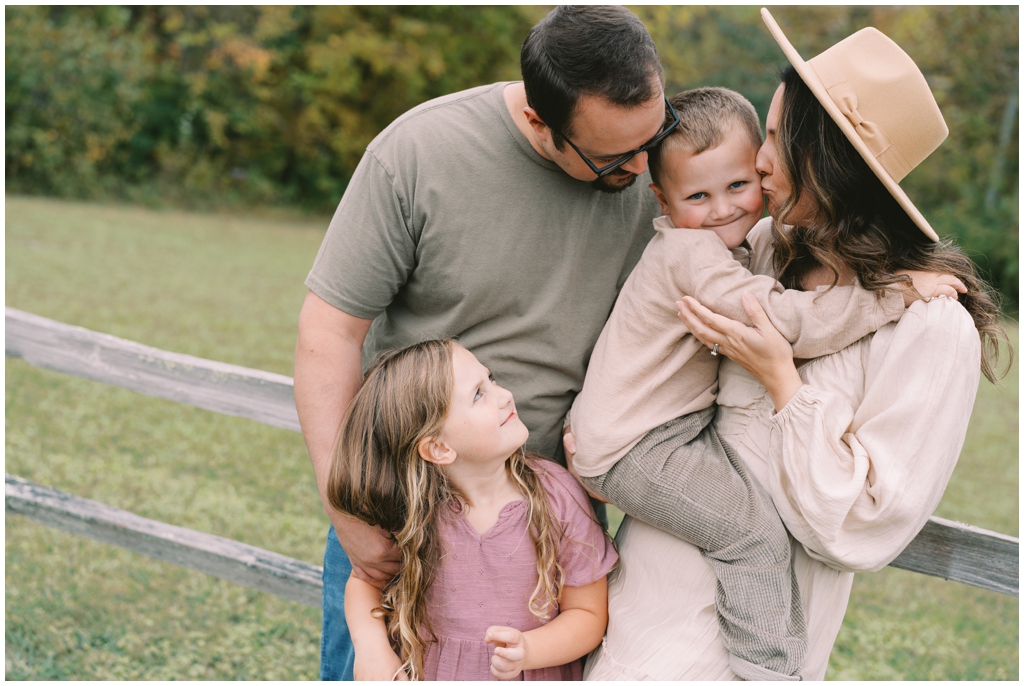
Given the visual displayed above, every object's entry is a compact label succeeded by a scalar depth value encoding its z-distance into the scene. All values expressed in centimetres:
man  211
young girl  206
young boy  189
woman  176
